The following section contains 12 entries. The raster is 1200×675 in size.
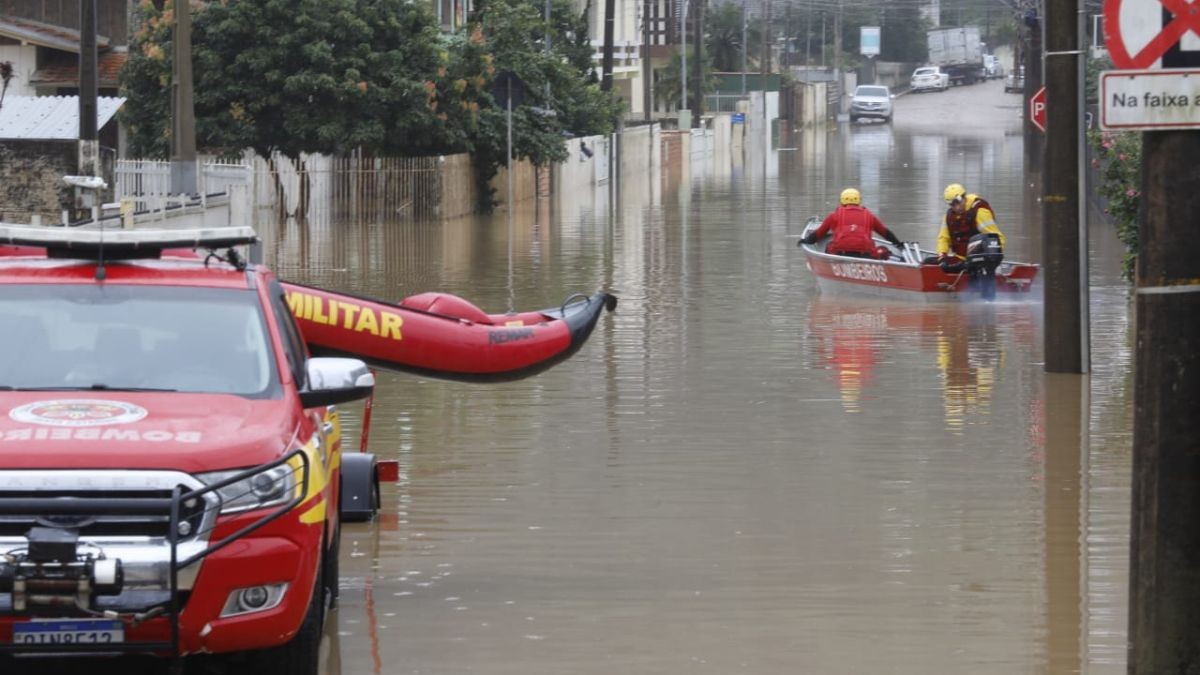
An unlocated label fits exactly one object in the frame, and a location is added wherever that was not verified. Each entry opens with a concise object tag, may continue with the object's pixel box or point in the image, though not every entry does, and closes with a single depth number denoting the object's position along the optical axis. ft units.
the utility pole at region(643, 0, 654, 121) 217.56
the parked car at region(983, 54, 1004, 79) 488.44
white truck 472.03
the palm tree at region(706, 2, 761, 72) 365.61
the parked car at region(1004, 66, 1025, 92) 386.73
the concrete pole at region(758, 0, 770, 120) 334.26
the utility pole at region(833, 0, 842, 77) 437.17
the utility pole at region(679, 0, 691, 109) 260.01
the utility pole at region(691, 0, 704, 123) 260.01
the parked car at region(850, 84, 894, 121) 358.84
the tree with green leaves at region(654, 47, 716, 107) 293.23
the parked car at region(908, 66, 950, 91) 442.50
